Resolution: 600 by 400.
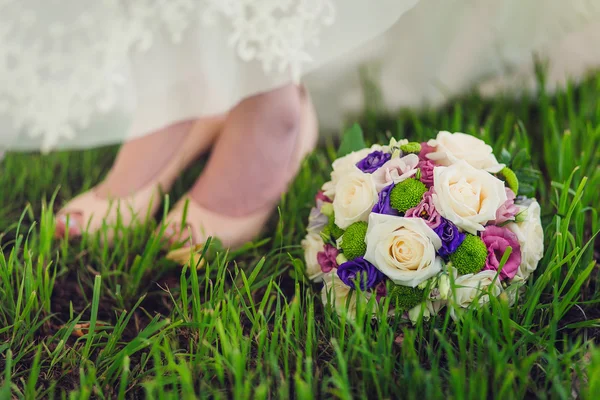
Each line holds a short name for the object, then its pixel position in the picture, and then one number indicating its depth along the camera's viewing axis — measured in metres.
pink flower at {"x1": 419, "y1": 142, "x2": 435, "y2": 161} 0.83
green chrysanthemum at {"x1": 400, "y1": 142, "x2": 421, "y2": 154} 0.82
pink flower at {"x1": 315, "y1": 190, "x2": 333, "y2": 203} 0.89
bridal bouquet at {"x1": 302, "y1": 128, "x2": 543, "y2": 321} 0.72
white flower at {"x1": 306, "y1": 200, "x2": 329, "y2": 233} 0.88
